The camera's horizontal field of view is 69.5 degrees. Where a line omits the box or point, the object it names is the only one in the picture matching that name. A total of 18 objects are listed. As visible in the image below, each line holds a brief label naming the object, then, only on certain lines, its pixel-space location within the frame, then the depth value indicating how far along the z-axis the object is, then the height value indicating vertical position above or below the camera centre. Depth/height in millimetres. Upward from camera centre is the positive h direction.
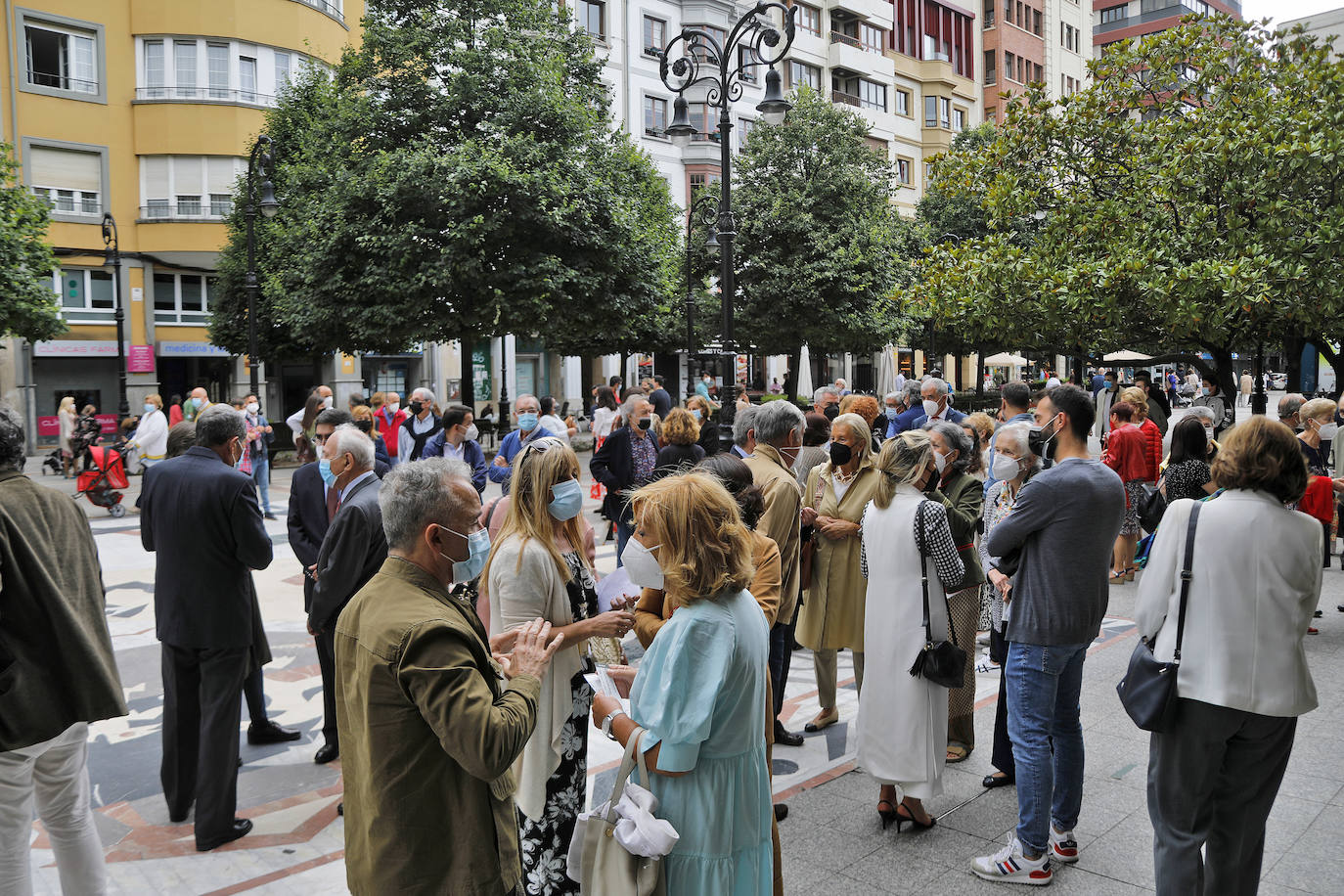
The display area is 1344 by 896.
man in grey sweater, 4215 -1039
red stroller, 15891 -1360
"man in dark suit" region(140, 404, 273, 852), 4828 -1025
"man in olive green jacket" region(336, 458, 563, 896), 2504 -873
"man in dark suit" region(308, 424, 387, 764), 5055 -797
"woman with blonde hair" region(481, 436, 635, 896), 3703 -899
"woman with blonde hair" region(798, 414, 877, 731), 5727 -995
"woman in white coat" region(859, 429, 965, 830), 4574 -1177
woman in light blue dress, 2801 -921
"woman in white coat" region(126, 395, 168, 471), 15195 -649
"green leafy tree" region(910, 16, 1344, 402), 12477 +2450
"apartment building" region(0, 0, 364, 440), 29609 +8136
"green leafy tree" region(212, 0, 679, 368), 20484 +4075
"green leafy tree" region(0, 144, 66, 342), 20984 +2970
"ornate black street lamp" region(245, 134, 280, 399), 18875 +3661
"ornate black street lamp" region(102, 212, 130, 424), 25312 +2416
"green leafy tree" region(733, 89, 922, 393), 30594 +4712
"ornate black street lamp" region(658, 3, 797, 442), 12141 +3786
